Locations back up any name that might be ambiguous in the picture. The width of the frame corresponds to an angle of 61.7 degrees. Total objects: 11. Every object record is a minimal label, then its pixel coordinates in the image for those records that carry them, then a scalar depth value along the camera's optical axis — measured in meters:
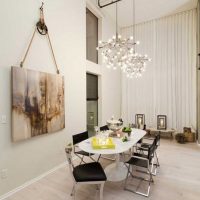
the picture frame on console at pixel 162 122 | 5.84
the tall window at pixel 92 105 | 5.40
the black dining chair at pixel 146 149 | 3.42
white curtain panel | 5.59
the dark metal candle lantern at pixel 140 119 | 6.21
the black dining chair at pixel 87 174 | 2.22
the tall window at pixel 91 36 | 5.17
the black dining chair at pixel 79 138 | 3.22
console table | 5.66
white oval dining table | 2.50
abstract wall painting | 2.69
